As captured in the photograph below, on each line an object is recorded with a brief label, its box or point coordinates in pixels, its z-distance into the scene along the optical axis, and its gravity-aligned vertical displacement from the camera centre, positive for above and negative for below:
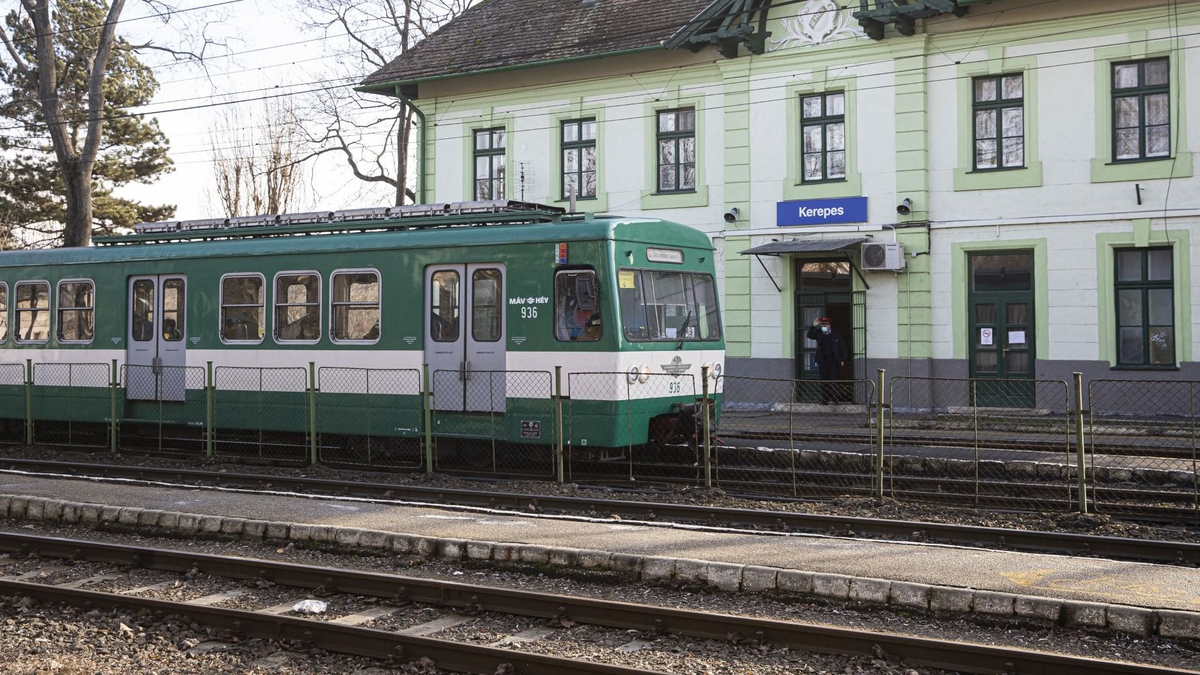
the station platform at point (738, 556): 7.96 -1.46
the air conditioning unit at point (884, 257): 23.41 +2.05
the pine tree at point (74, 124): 31.98 +7.81
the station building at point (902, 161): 21.61 +4.00
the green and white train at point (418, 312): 14.66 +0.70
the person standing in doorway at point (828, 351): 23.28 +0.26
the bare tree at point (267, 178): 42.59 +6.58
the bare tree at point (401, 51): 35.75 +8.81
